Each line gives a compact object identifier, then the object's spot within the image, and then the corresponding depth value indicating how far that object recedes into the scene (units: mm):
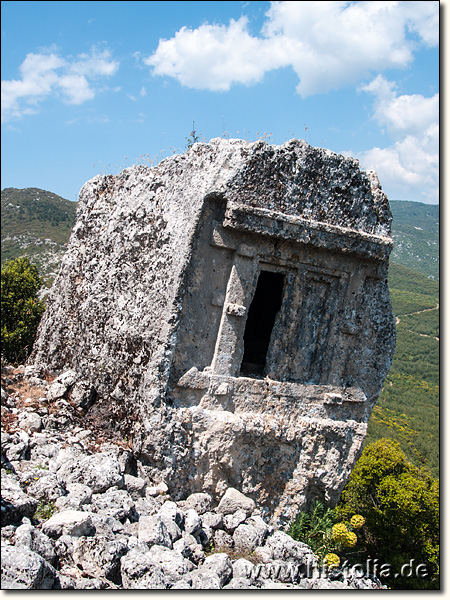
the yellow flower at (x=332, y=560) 7397
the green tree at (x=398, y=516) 13703
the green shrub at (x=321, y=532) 7844
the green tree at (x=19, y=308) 9891
